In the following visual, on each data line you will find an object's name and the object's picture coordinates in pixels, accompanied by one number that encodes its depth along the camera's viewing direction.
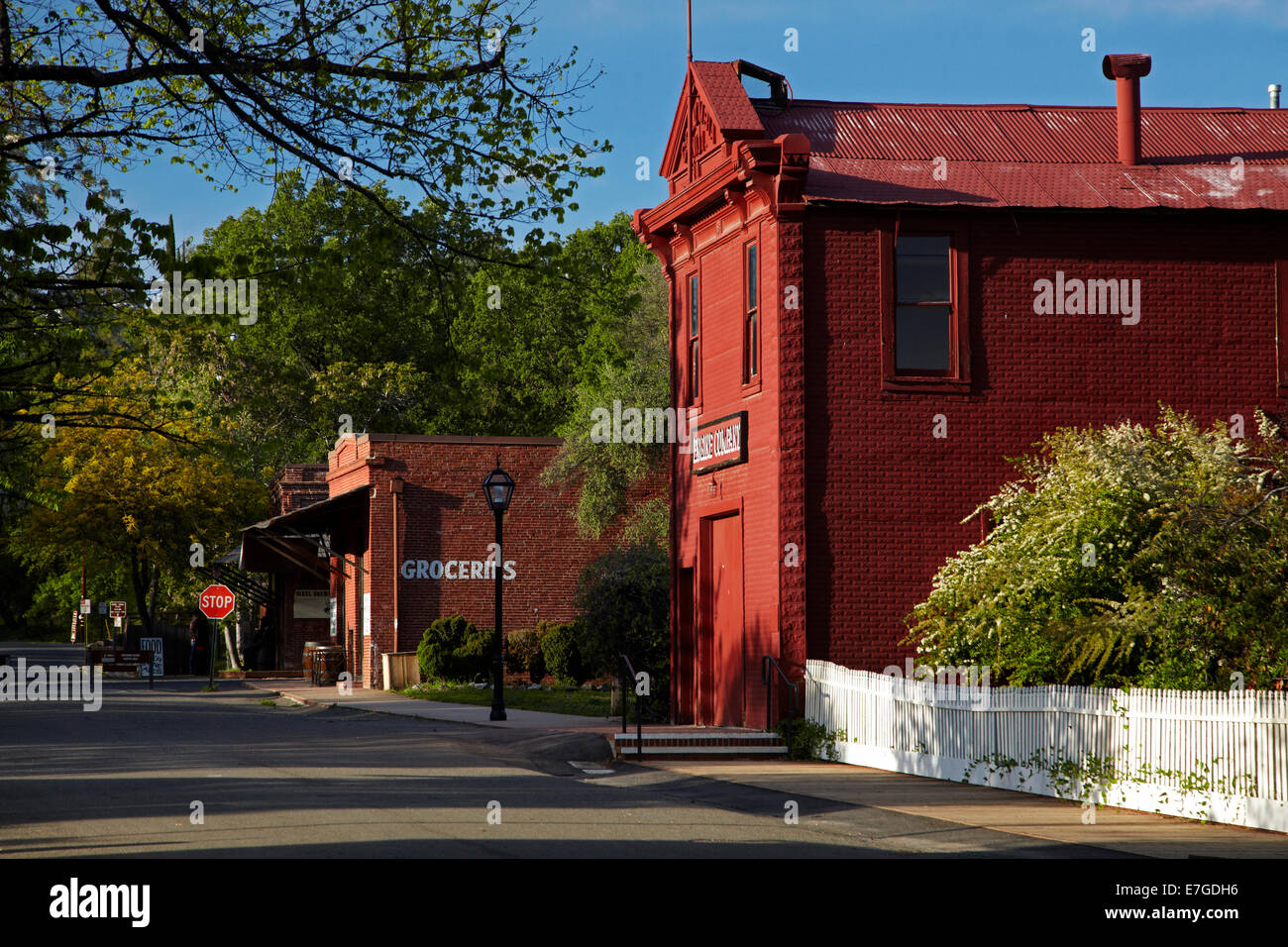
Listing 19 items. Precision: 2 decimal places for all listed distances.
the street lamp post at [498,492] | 25.39
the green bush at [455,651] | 35.03
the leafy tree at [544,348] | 55.41
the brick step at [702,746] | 18.47
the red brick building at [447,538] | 37.06
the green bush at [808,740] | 18.33
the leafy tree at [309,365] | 53.09
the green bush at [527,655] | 35.41
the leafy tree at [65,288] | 13.45
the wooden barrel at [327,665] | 38.72
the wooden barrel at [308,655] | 39.51
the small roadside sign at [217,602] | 35.47
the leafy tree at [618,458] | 37.09
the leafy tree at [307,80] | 11.78
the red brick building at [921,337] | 19.55
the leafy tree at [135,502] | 51.16
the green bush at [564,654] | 34.00
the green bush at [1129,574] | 14.88
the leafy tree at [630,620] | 25.22
